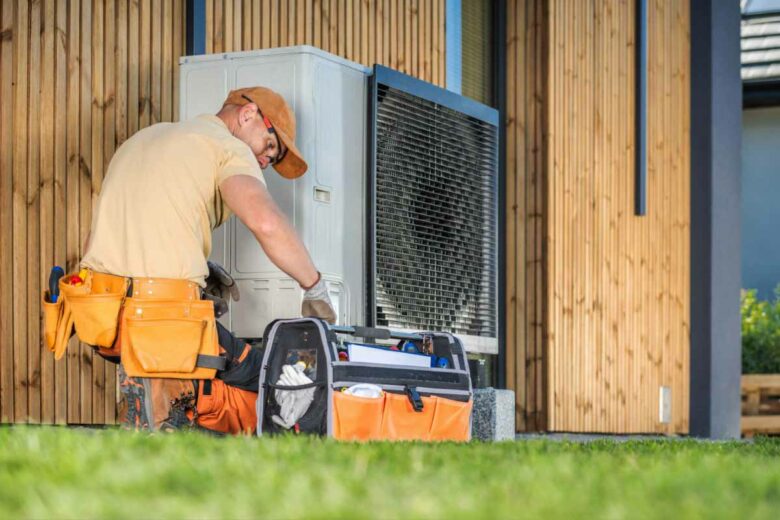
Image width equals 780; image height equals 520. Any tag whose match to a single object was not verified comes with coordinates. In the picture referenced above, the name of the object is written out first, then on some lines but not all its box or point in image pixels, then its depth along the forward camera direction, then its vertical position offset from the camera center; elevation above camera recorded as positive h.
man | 8.07 +0.29
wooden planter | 21.57 -0.71
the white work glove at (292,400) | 7.94 -0.25
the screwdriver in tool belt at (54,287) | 8.15 +0.11
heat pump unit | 9.77 +0.53
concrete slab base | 10.92 -0.42
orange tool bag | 7.87 -0.24
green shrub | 26.67 -0.25
